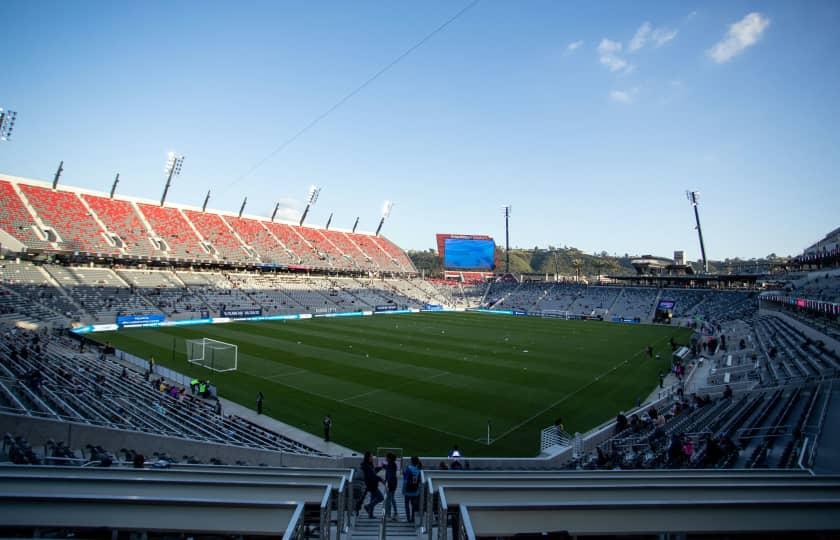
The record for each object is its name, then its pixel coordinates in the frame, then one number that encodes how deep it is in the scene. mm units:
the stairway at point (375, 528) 6082
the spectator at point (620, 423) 15914
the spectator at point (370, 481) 7402
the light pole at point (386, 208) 93438
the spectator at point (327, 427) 15188
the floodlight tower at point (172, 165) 58938
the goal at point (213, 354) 25812
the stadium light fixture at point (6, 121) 38125
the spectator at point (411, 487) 7214
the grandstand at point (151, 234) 48281
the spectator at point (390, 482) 7294
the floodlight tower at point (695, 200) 64438
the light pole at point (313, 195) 78625
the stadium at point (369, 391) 3248
